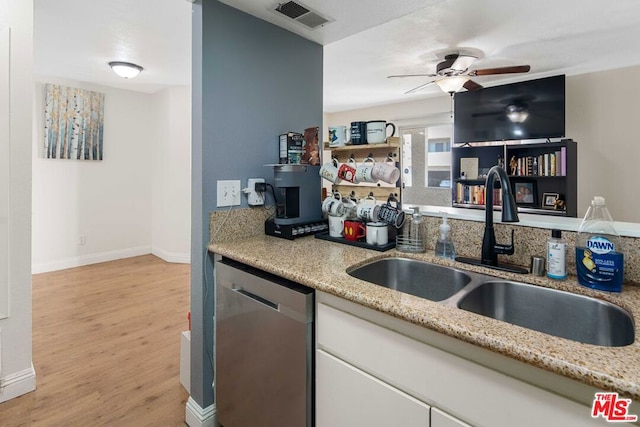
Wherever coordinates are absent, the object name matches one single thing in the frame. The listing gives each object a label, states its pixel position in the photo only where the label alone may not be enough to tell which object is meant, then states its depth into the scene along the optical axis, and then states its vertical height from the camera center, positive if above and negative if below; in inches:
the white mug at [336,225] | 66.3 -3.2
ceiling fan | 125.9 +52.8
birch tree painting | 157.9 +40.9
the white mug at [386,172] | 60.2 +6.7
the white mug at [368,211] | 61.8 -0.4
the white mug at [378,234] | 59.1 -4.4
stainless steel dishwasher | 44.1 -20.7
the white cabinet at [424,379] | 26.5 -15.7
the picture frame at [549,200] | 152.9 +4.7
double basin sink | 36.4 -11.4
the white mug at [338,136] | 77.4 +17.0
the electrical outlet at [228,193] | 63.6 +2.9
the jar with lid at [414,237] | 57.2 -4.8
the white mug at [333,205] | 67.1 +0.7
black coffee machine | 66.7 +1.3
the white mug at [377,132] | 70.1 +16.2
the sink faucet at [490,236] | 47.7 -3.8
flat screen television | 149.5 +46.9
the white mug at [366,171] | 62.1 +7.1
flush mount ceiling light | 136.6 +57.2
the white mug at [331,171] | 67.2 +7.5
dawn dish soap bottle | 38.2 -4.8
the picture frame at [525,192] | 159.4 +8.5
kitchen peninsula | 24.3 -11.0
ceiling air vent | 64.5 +39.2
